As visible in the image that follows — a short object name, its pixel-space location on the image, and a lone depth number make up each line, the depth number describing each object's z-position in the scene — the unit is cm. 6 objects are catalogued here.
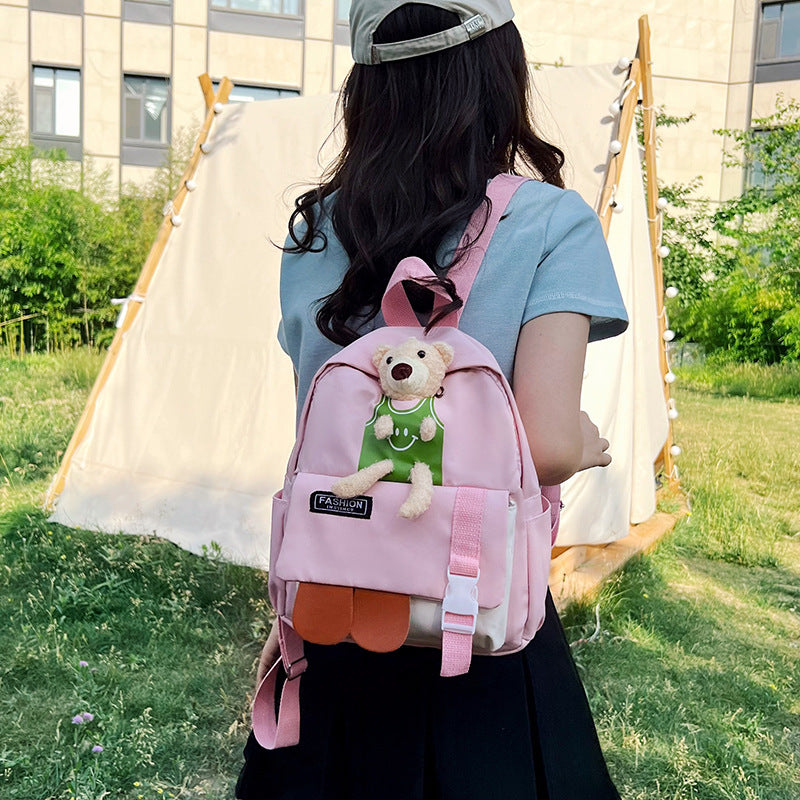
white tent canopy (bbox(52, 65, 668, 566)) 341
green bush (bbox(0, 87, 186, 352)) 1127
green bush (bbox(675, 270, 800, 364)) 1154
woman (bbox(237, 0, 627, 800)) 100
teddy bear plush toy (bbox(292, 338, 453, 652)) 93
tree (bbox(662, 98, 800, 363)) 1177
